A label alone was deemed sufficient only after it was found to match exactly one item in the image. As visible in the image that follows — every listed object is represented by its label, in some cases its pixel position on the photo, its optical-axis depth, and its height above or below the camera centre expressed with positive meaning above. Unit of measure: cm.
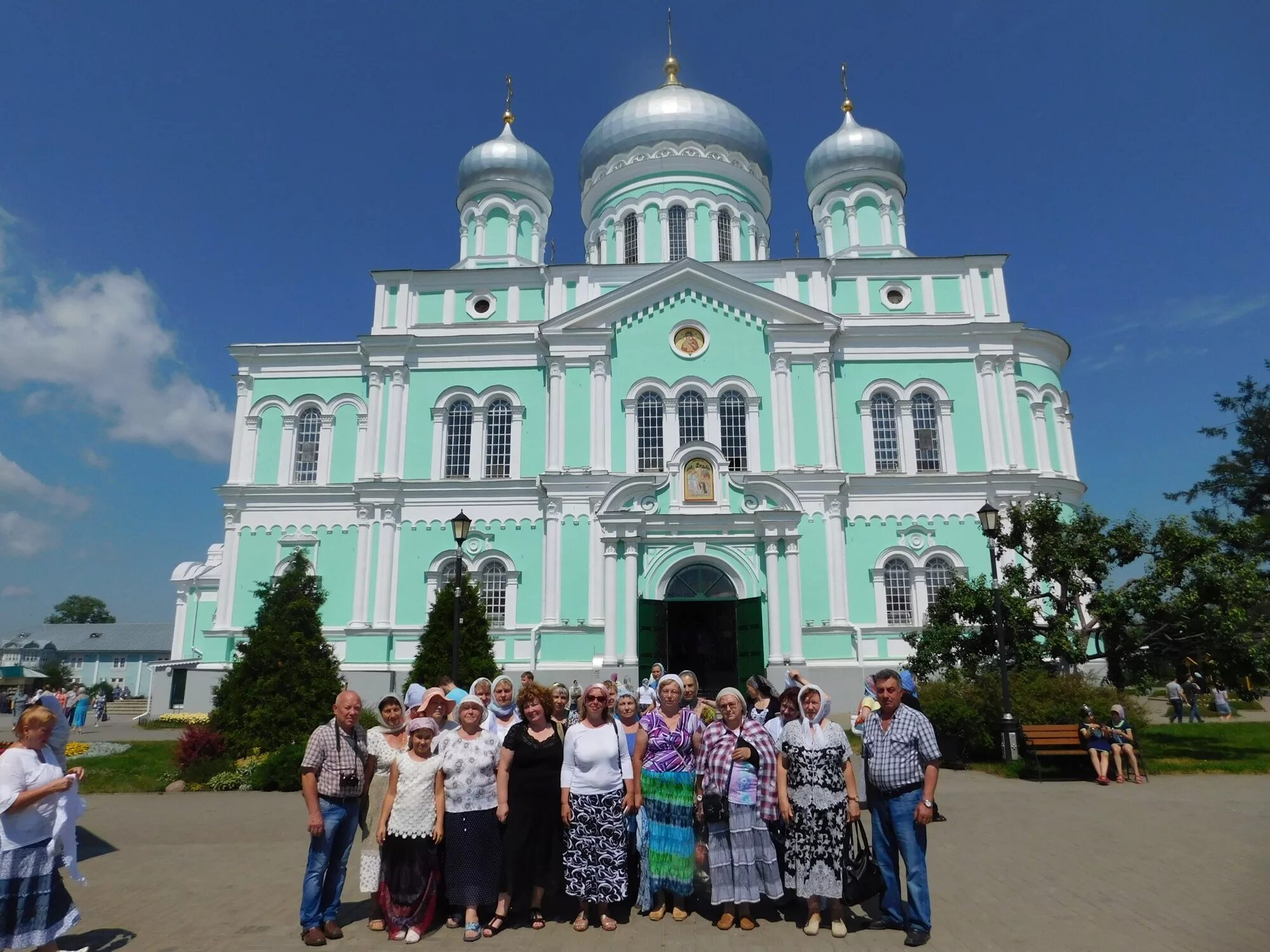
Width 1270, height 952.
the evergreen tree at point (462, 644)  1723 +79
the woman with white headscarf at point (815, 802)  596 -92
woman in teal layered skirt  623 -92
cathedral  2178 +636
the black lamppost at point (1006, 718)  1312 -68
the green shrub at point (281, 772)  1238 -134
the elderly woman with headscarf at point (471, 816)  605 -100
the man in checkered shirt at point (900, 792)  575 -82
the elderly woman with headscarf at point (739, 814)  609 -100
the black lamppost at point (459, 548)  1404 +230
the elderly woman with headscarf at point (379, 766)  622 -64
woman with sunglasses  611 -95
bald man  579 -87
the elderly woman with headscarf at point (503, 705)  753 -24
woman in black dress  623 -97
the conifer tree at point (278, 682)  1375 +0
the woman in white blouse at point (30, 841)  514 -98
